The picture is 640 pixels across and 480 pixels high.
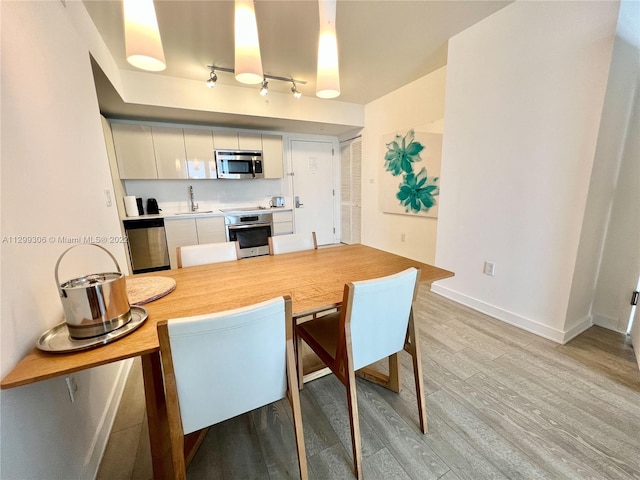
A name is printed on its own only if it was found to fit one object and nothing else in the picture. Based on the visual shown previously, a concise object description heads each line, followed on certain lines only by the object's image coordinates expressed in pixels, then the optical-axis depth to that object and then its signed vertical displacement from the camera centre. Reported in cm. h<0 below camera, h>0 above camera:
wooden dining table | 76 -46
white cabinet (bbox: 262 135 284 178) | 402 +55
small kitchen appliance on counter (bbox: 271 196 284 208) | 438 -19
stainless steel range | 383 -59
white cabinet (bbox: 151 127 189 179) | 337 +55
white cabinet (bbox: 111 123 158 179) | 318 +55
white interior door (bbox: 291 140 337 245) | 476 +5
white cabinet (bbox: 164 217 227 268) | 346 -53
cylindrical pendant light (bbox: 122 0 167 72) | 105 +67
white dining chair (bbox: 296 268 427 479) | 102 -64
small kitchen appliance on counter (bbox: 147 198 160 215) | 360 -18
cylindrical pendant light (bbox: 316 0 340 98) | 141 +77
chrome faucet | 396 -14
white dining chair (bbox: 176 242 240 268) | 163 -40
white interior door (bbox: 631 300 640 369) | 173 -109
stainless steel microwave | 373 +41
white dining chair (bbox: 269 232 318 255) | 189 -40
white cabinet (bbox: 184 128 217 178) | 354 +55
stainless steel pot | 80 -36
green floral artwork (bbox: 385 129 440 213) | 323 +14
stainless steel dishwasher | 325 -64
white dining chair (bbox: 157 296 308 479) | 75 -56
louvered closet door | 457 +0
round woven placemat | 110 -44
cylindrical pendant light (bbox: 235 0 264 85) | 126 +75
